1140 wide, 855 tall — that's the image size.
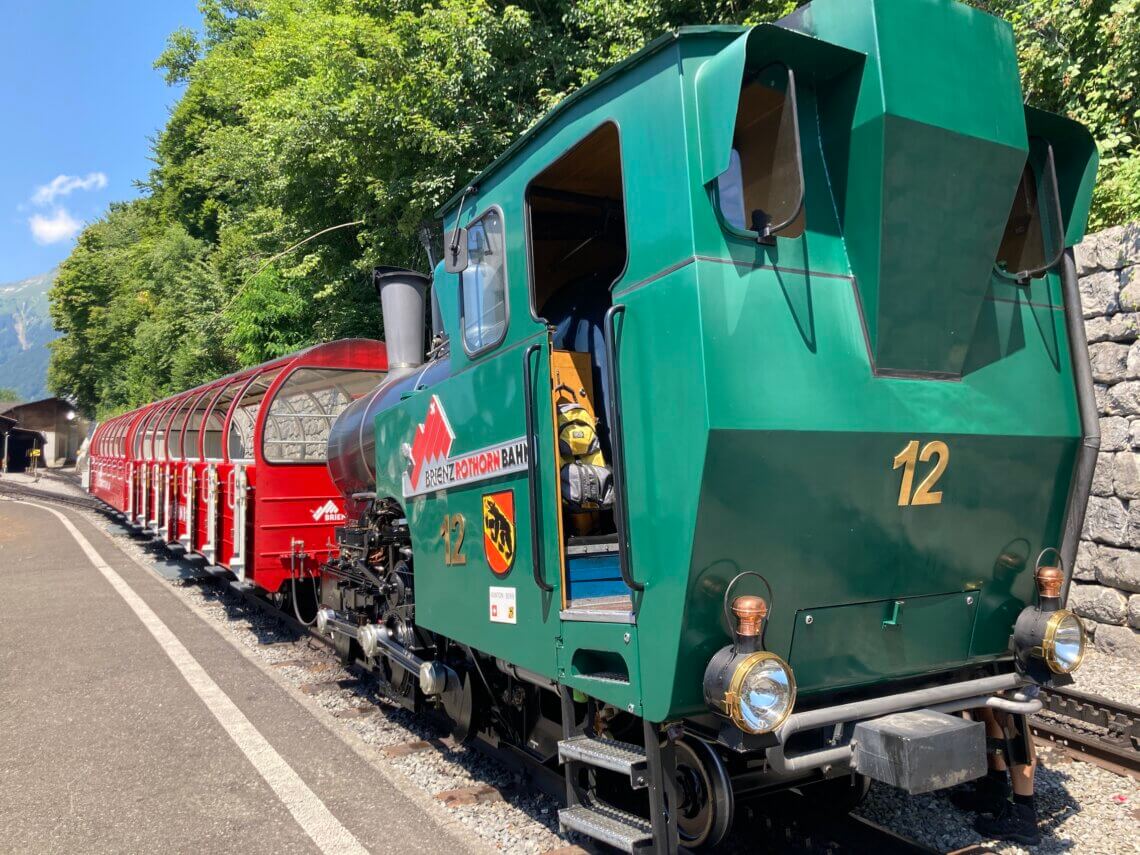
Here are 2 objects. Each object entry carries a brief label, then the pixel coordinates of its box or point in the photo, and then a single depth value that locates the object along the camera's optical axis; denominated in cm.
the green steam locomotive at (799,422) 271
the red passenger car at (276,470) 853
